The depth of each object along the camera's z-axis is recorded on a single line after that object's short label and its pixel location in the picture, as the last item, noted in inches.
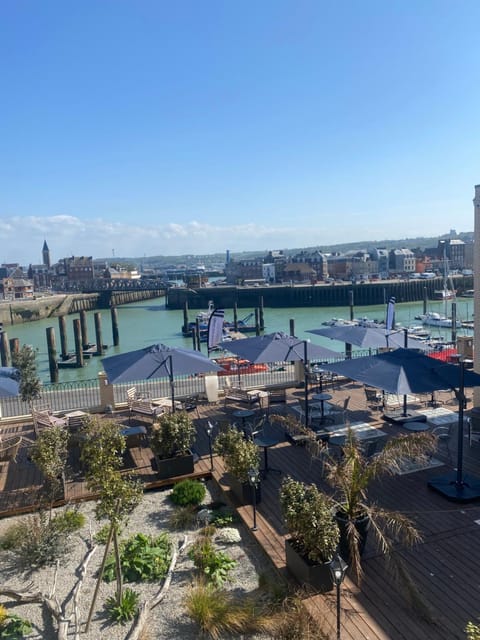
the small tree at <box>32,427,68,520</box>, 313.0
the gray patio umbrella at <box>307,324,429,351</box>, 543.5
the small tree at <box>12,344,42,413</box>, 483.2
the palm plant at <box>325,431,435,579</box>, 238.1
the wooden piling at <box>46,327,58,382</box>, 1419.8
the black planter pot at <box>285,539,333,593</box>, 224.0
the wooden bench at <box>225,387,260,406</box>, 522.0
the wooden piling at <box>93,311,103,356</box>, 1813.5
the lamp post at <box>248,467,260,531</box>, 283.6
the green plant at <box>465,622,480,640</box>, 148.9
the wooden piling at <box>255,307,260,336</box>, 2107.3
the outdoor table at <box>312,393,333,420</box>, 474.4
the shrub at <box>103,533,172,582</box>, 254.4
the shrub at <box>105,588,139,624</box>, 223.5
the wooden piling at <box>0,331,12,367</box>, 1489.9
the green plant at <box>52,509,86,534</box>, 291.0
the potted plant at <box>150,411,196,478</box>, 366.6
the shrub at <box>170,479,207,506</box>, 333.4
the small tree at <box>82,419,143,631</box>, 211.8
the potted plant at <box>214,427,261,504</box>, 306.5
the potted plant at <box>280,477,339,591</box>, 221.5
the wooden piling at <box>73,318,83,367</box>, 1619.0
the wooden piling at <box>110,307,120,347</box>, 2062.7
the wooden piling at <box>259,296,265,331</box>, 2268.7
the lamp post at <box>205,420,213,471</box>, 369.9
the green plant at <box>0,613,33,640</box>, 209.9
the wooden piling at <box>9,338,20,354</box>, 1338.5
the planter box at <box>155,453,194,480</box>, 367.6
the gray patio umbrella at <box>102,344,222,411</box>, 447.8
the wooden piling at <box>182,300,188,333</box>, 2260.6
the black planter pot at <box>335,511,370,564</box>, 243.1
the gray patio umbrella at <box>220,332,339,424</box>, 492.4
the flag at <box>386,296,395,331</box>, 925.8
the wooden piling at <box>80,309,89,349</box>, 1867.0
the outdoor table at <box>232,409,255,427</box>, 437.6
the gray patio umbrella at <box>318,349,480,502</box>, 312.8
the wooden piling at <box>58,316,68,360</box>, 1769.2
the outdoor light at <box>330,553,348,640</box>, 185.2
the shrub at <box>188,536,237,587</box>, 247.1
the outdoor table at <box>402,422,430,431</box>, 388.5
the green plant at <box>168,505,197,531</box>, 305.3
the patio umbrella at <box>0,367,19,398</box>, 432.8
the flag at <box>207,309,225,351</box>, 819.3
